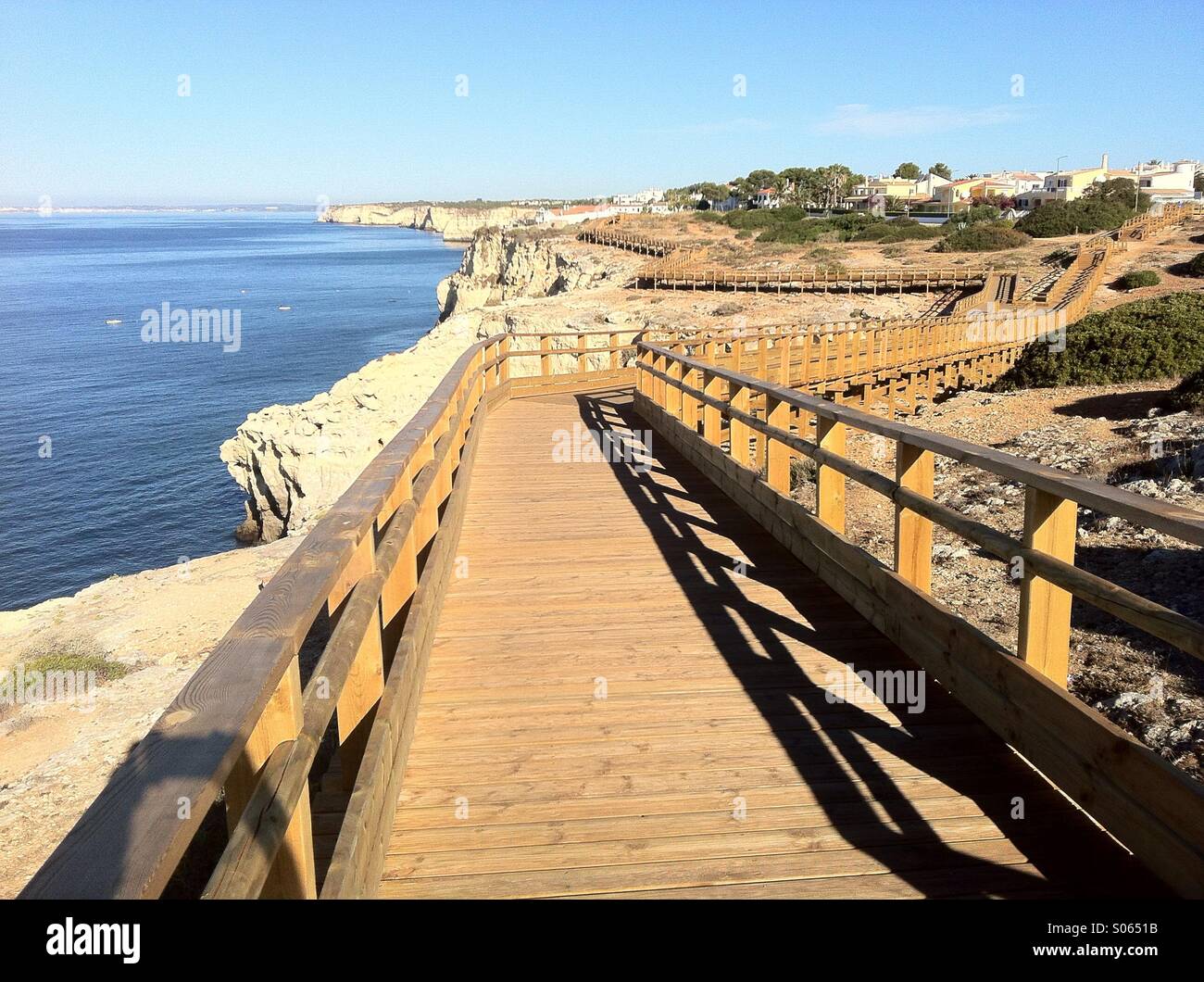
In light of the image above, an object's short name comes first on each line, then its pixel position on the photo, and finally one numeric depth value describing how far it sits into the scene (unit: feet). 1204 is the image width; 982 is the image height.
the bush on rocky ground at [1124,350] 71.46
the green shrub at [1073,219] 203.31
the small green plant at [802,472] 52.75
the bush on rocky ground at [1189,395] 53.57
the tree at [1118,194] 252.42
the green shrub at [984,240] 192.44
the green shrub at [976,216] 252.01
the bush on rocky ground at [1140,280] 127.54
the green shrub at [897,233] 222.07
